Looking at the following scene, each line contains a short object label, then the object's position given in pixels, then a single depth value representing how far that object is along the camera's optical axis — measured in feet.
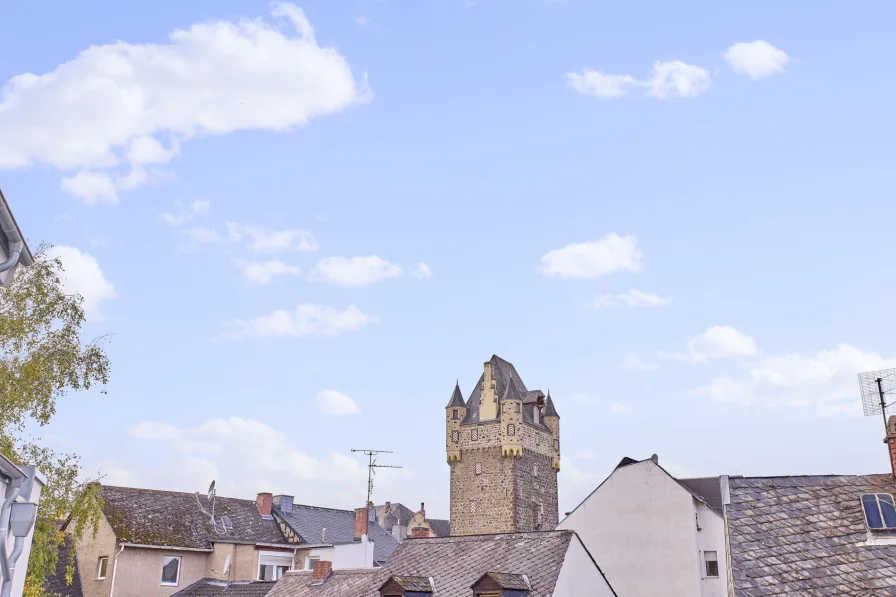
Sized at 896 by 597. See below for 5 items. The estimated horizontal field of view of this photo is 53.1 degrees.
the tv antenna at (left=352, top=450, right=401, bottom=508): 214.69
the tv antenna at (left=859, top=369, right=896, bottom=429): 72.43
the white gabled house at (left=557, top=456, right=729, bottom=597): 102.06
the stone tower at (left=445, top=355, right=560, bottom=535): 234.38
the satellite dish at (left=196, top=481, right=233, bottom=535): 144.66
